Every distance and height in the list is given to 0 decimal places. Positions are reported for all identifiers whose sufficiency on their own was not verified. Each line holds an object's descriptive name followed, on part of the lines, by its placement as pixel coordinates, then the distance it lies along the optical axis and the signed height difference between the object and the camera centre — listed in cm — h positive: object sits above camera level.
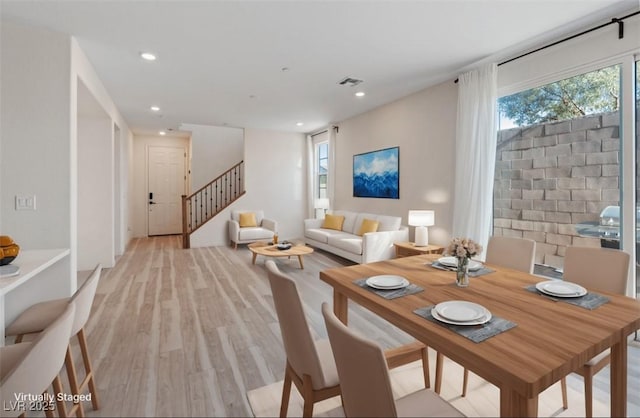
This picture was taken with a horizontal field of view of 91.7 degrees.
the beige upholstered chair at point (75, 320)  155 -65
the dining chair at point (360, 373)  78 -45
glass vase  167 -36
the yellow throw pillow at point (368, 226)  516 -35
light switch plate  268 +3
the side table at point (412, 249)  429 -61
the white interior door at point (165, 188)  834 +48
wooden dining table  95 -47
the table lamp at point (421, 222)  434 -23
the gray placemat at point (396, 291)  155 -44
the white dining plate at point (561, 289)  149 -42
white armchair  653 -54
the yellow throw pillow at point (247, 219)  688 -30
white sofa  459 -55
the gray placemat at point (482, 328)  112 -47
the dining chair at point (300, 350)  123 -60
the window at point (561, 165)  275 +41
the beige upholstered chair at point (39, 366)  93 -52
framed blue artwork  526 +59
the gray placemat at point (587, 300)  140 -45
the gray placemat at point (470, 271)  192 -41
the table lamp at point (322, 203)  700 +6
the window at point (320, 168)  749 +93
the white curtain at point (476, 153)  353 +62
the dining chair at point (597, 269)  178 -39
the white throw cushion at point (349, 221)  595 -30
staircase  762 +27
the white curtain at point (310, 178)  783 +71
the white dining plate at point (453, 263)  201 -38
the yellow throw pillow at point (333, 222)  621 -33
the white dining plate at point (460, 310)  124 -44
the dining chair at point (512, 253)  221 -35
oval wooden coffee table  478 -72
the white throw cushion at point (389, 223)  498 -28
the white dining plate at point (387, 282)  163 -42
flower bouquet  165 -25
